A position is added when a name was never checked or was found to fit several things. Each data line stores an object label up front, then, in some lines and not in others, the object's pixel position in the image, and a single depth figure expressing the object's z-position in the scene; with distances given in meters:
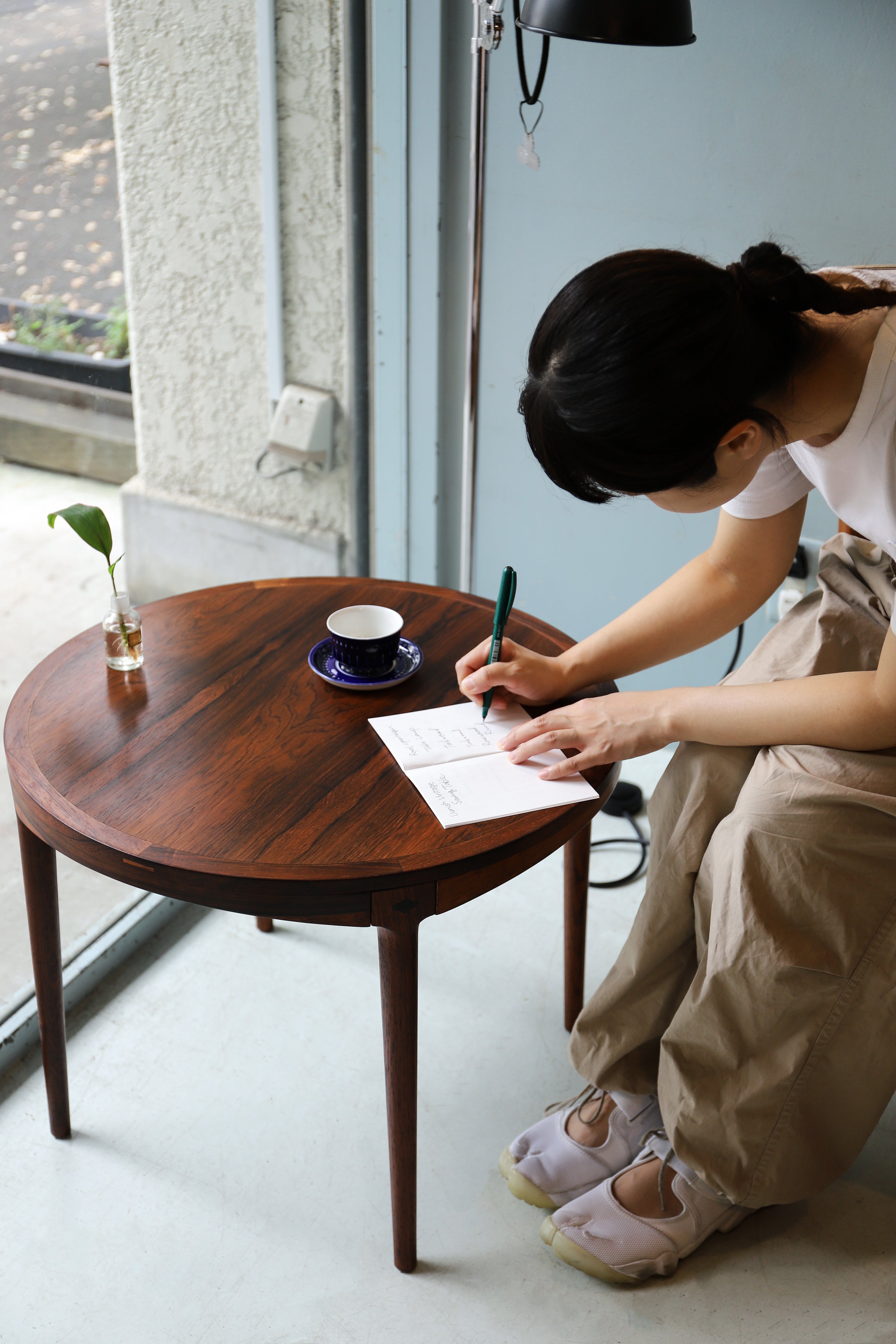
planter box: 1.46
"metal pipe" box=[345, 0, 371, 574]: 1.77
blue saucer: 1.19
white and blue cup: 1.18
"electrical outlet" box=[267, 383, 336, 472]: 1.96
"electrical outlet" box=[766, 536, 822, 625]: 1.78
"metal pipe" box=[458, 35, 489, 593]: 1.51
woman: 0.91
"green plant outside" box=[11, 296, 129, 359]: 1.47
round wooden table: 0.94
